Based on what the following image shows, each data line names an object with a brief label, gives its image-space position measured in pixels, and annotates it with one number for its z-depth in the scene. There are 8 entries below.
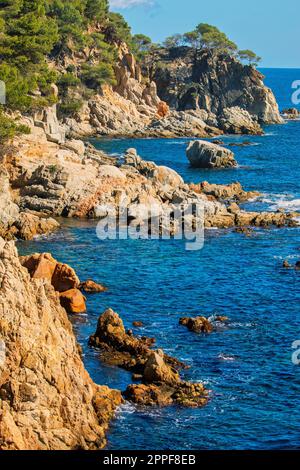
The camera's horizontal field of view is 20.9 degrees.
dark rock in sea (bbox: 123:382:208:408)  43.31
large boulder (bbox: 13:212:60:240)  76.06
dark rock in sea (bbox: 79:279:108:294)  62.47
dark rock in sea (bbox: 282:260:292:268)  71.12
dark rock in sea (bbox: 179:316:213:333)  54.56
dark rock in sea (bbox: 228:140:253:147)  151.62
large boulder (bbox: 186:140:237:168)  121.38
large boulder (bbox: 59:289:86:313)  57.31
